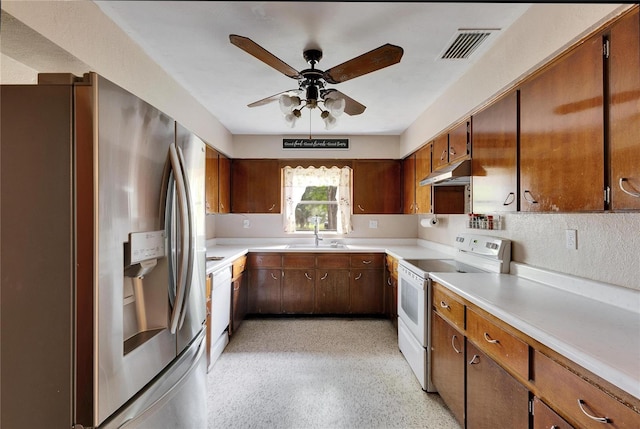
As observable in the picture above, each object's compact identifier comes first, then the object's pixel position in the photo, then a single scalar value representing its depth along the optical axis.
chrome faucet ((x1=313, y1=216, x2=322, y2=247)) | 3.88
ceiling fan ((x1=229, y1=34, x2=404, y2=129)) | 1.46
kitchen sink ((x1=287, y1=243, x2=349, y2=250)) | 3.67
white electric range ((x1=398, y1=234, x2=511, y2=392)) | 2.08
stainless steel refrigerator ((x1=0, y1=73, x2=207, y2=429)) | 0.82
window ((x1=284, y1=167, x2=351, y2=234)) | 3.98
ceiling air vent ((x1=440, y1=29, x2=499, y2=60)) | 1.63
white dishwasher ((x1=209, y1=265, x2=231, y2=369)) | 2.42
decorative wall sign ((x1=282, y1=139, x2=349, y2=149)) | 3.86
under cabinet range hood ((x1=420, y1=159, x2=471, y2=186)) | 2.06
